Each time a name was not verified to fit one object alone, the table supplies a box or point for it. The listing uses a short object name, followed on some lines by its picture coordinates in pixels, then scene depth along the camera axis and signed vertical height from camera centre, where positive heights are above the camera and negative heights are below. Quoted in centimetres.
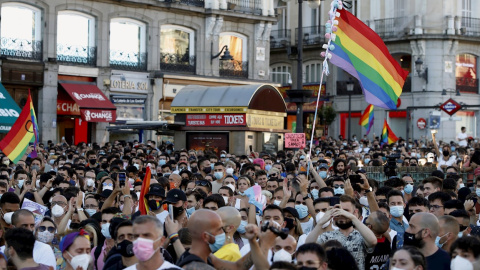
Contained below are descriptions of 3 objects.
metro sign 3300 +136
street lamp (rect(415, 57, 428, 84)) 4500 +367
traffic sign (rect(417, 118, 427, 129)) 4484 +99
